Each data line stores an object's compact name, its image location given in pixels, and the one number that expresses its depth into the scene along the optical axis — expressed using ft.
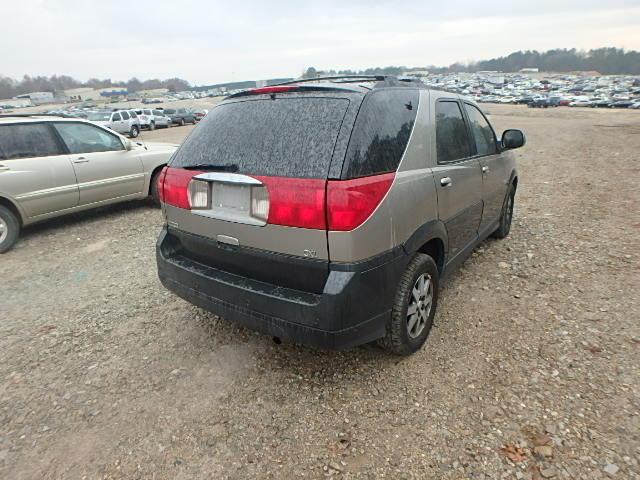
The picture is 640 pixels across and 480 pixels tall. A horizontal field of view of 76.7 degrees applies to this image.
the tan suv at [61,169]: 16.72
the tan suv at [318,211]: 6.98
